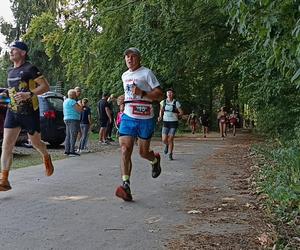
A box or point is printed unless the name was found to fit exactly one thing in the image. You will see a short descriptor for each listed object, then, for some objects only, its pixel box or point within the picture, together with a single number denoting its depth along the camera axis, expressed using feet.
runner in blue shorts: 22.30
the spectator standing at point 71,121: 43.75
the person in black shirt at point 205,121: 92.17
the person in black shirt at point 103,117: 59.41
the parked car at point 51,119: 51.01
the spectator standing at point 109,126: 61.31
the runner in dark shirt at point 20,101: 21.72
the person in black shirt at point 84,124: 49.62
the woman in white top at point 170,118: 41.37
